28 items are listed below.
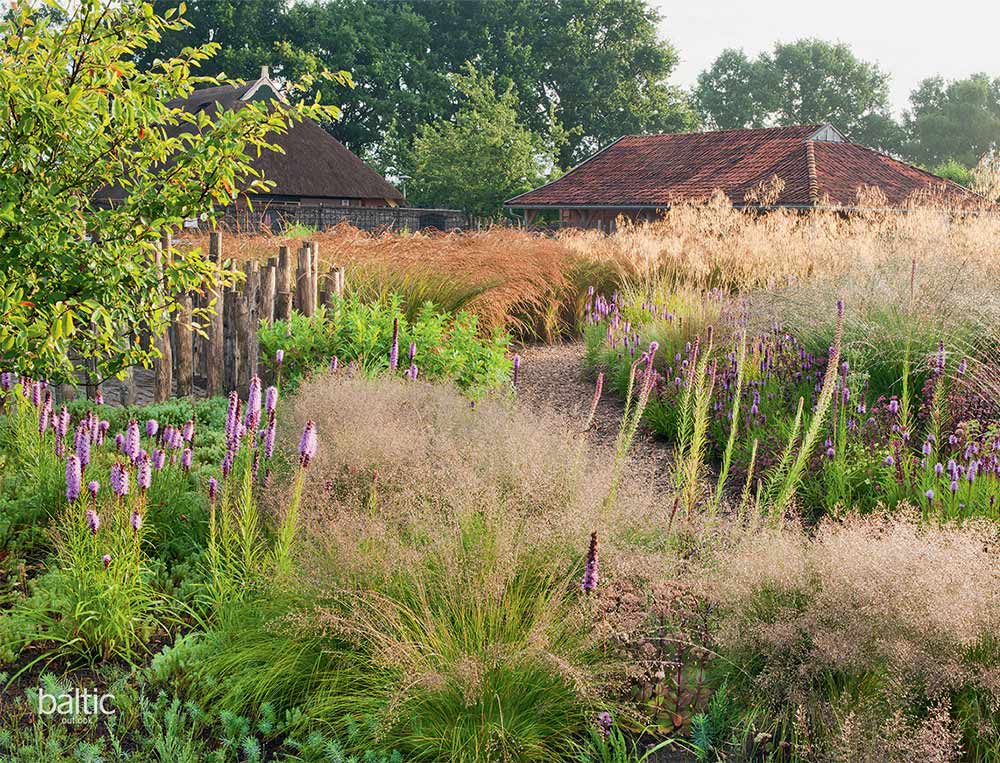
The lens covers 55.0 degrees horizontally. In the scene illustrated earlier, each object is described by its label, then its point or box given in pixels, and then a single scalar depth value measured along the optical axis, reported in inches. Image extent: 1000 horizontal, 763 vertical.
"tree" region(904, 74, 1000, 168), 2234.3
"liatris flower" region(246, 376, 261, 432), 136.9
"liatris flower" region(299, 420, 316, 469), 126.6
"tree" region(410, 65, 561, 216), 1282.0
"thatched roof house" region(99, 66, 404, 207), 1027.3
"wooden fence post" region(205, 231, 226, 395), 281.1
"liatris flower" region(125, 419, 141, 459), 136.8
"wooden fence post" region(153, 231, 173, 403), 278.4
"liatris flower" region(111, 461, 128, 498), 131.8
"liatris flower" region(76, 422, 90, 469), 136.6
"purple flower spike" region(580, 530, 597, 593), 99.4
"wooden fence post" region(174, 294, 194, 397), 285.8
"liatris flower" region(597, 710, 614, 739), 102.4
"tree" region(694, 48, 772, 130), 2230.6
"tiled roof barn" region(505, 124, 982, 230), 1013.8
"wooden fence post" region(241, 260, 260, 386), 281.3
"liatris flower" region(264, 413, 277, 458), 143.2
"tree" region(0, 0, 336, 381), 164.1
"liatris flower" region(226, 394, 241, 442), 138.6
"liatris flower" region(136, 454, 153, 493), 133.3
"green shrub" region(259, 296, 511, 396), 259.3
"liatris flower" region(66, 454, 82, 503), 133.2
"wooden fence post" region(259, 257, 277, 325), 283.4
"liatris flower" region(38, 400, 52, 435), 174.4
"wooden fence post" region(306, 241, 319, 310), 296.4
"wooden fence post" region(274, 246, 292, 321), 287.1
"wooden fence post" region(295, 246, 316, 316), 295.9
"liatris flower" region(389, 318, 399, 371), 219.1
